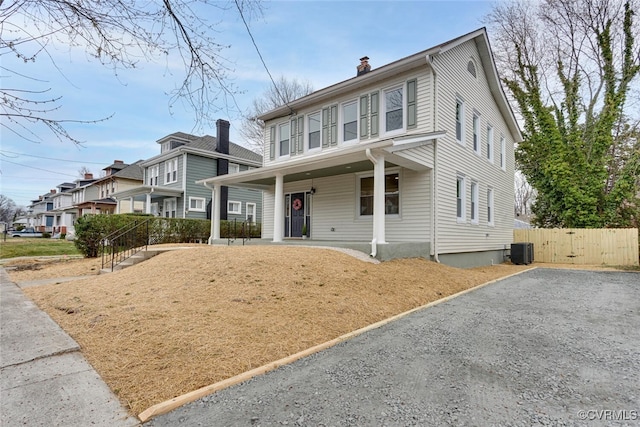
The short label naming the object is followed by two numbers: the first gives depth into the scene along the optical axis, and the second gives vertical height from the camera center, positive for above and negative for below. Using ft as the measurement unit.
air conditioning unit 46.01 -4.08
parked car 115.69 -4.78
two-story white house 31.37 +5.88
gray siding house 66.99 +9.54
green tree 53.52 +22.57
